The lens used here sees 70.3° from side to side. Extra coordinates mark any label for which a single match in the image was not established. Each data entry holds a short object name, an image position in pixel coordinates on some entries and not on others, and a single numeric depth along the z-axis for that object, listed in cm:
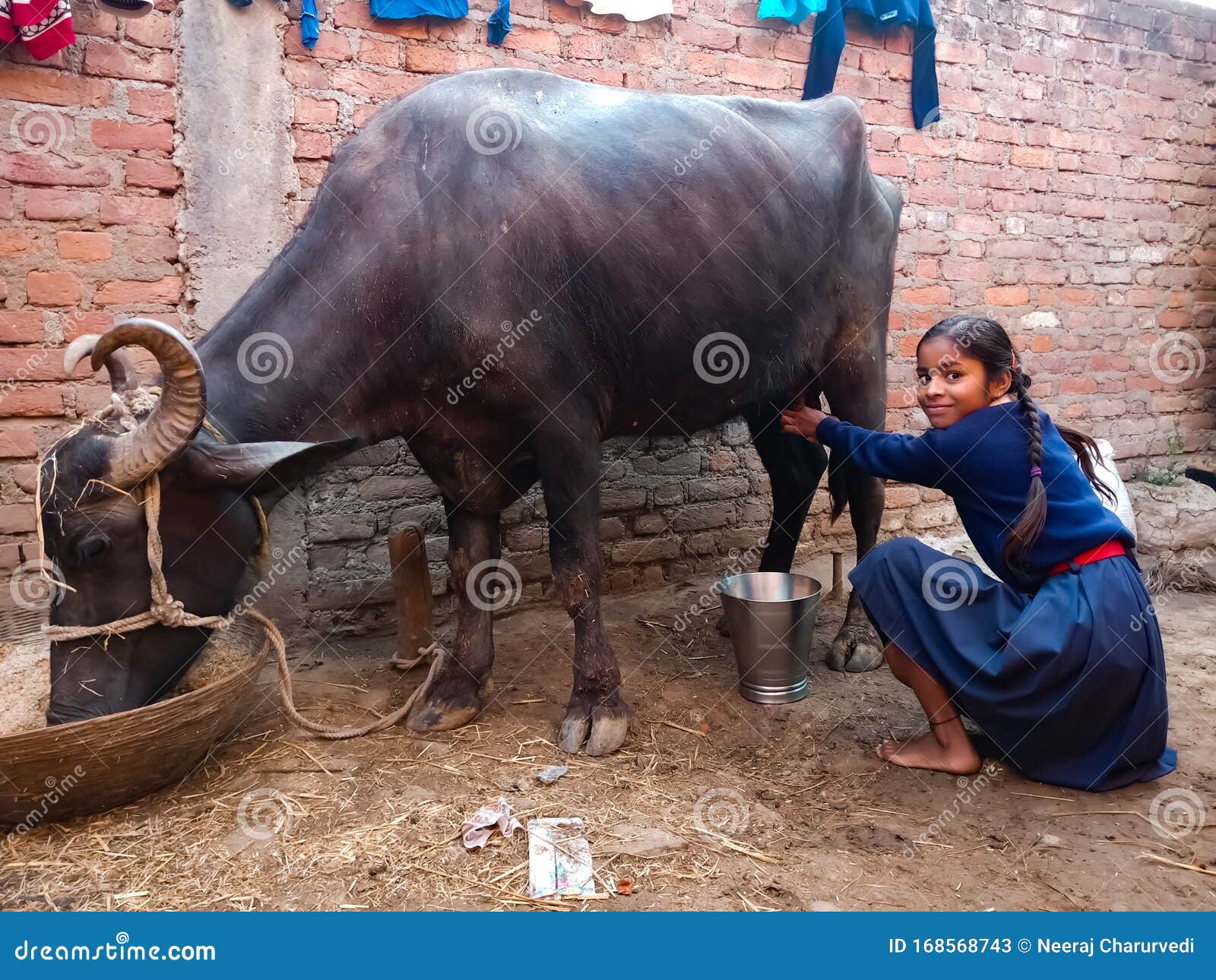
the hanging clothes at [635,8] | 432
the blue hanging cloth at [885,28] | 489
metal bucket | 337
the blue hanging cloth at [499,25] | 405
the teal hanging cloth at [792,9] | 467
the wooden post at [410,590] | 373
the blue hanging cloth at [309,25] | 373
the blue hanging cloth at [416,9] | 387
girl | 257
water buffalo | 255
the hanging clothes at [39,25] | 322
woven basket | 230
